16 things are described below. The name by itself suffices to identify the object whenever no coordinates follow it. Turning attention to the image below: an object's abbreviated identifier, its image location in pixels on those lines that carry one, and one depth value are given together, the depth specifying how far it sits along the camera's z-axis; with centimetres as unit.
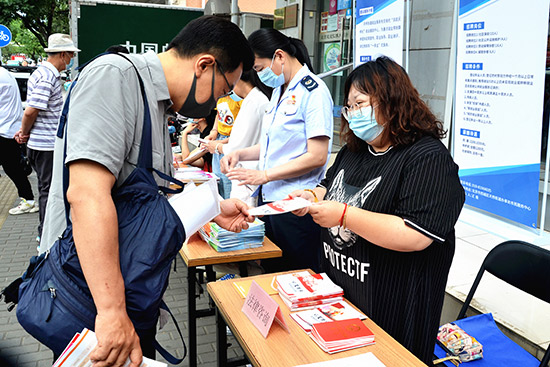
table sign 161
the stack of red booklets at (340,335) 154
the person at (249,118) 357
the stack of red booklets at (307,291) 182
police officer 277
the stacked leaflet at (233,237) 267
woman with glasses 163
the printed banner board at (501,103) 265
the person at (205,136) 468
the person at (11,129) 580
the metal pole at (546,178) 282
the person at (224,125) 405
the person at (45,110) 461
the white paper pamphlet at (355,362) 145
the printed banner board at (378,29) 400
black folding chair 211
